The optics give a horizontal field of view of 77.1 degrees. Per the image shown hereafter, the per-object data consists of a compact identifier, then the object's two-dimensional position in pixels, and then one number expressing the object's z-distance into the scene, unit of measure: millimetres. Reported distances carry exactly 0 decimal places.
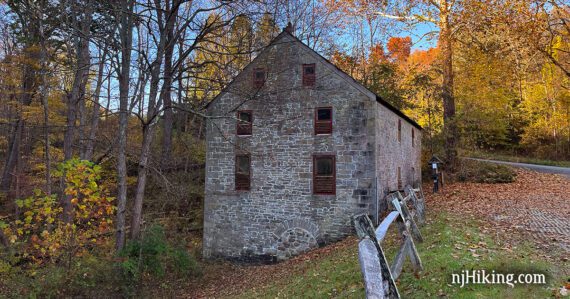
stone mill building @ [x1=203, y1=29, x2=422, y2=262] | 13336
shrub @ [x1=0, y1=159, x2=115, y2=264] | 8133
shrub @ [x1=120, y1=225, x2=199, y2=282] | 10031
